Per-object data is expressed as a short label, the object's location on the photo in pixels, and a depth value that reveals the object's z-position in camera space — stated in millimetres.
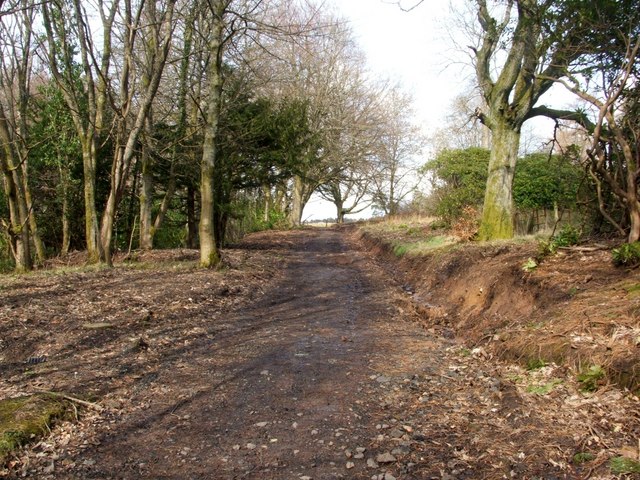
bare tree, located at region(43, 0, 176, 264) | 10711
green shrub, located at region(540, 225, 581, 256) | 7392
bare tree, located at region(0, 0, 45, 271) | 11570
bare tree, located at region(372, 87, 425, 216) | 34750
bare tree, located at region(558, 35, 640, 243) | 6262
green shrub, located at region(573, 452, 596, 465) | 3180
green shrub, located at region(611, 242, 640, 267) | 5840
